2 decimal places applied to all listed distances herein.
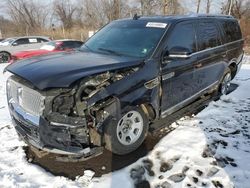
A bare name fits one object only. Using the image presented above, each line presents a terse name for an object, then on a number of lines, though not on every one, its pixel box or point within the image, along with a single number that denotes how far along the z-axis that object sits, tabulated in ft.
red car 42.05
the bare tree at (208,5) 123.76
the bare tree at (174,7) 95.86
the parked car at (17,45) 51.24
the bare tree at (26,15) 156.87
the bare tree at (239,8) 106.22
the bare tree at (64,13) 157.89
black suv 10.61
